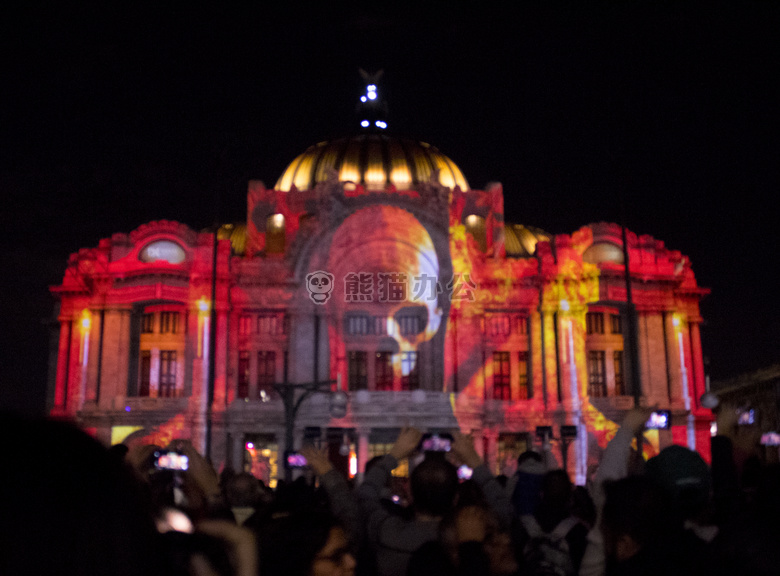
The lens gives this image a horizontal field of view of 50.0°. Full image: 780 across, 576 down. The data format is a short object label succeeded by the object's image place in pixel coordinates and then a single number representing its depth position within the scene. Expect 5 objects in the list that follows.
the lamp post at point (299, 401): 27.08
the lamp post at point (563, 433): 32.72
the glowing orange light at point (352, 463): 44.28
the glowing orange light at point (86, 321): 48.94
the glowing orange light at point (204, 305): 46.84
